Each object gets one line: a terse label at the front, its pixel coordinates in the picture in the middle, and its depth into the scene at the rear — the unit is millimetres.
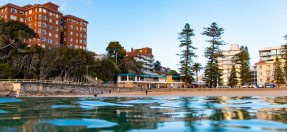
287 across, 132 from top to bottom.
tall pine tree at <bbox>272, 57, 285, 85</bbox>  64144
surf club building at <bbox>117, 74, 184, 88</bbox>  60938
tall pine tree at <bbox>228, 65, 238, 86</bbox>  69881
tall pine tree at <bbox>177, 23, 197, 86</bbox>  58803
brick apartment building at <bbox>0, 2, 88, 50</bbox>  63000
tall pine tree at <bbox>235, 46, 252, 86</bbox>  63438
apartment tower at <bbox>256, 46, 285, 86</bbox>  81781
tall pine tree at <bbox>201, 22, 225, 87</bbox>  56688
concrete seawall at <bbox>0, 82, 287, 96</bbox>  36781
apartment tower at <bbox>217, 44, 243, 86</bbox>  104219
